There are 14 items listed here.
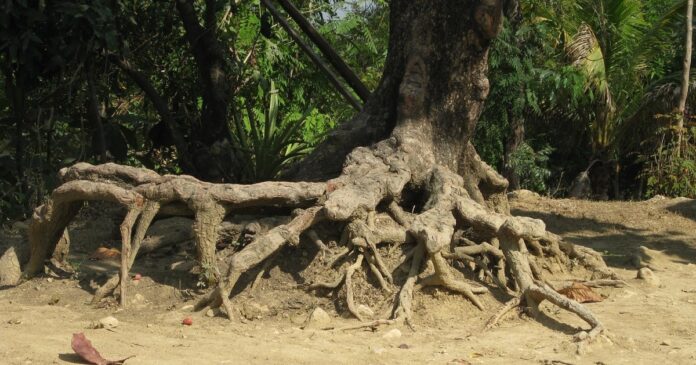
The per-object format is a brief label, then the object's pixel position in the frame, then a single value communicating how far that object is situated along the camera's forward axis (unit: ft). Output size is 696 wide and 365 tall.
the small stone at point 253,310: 16.52
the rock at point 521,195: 34.40
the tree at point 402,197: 17.25
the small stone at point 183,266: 19.12
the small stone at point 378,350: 14.44
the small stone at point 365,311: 16.56
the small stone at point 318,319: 16.05
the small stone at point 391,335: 15.33
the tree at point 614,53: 44.24
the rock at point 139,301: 17.28
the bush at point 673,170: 39.17
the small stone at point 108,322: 15.28
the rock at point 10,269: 19.17
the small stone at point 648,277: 20.49
